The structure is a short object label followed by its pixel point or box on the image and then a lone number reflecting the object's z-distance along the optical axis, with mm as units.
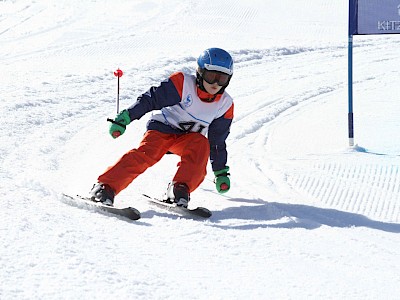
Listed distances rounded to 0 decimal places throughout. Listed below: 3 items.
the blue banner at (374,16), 12703
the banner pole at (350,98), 12969
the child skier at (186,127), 9023
